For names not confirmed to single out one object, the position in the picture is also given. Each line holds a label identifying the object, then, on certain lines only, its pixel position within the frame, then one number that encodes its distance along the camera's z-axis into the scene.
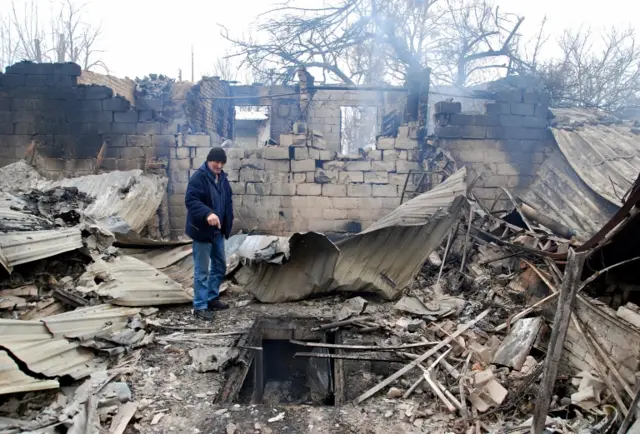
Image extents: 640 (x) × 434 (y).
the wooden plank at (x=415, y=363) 3.20
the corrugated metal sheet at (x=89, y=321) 3.56
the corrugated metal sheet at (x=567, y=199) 6.20
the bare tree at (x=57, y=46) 20.20
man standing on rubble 4.45
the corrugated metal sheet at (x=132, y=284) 4.59
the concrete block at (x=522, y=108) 8.09
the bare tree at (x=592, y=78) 11.36
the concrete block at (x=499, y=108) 8.08
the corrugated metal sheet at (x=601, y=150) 6.66
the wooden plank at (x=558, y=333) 2.21
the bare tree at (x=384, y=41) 11.56
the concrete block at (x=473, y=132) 8.11
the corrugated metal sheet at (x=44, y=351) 2.99
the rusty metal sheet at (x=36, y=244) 4.21
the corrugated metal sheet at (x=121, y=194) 6.57
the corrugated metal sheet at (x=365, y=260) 5.04
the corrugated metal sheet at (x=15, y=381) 2.71
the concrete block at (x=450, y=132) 8.08
